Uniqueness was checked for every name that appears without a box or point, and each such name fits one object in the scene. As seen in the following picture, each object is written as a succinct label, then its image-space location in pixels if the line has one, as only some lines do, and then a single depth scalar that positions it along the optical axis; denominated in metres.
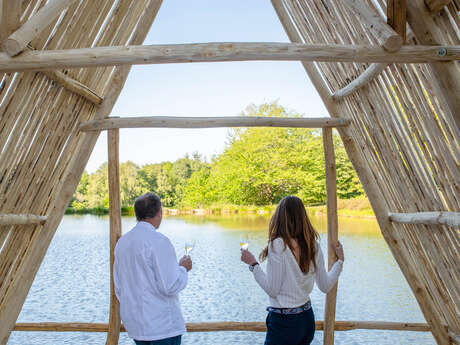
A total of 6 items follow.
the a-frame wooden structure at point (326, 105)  2.20
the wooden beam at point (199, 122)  3.47
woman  2.19
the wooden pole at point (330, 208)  3.57
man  2.14
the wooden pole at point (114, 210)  3.55
